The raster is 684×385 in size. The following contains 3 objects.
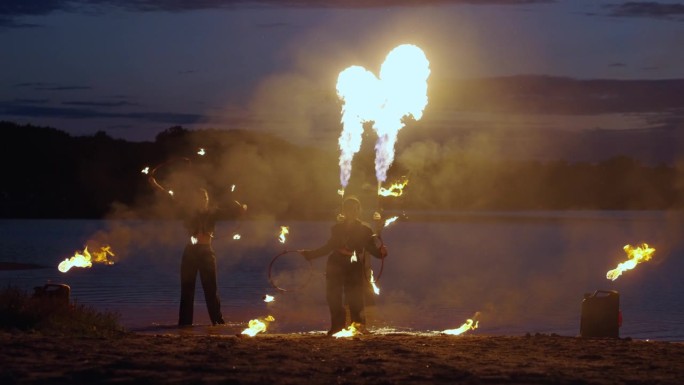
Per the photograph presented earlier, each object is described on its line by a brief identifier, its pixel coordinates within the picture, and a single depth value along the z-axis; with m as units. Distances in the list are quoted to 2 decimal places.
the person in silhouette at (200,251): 15.40
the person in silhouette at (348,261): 13.23
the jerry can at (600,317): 13.21
